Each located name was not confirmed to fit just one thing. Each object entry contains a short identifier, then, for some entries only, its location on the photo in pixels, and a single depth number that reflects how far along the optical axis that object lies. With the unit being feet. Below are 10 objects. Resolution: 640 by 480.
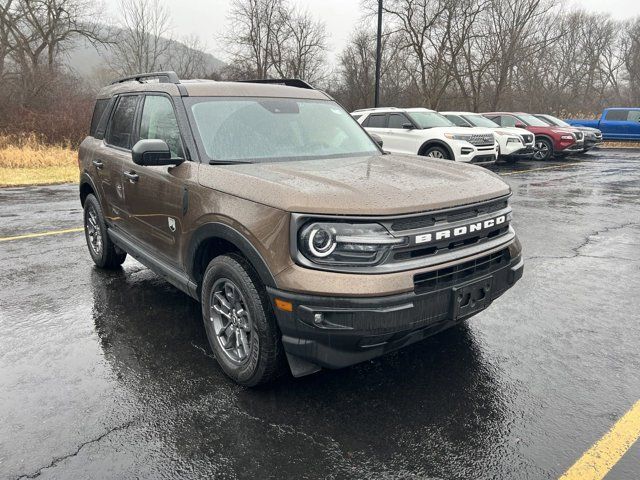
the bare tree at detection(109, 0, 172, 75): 156.46
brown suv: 8.38
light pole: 74.17
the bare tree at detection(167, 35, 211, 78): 162.91
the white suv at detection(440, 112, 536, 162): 53.52
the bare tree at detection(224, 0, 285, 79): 133.49
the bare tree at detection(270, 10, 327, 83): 137.90
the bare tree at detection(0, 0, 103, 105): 98.02
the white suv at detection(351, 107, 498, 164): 42.60
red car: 60.23
